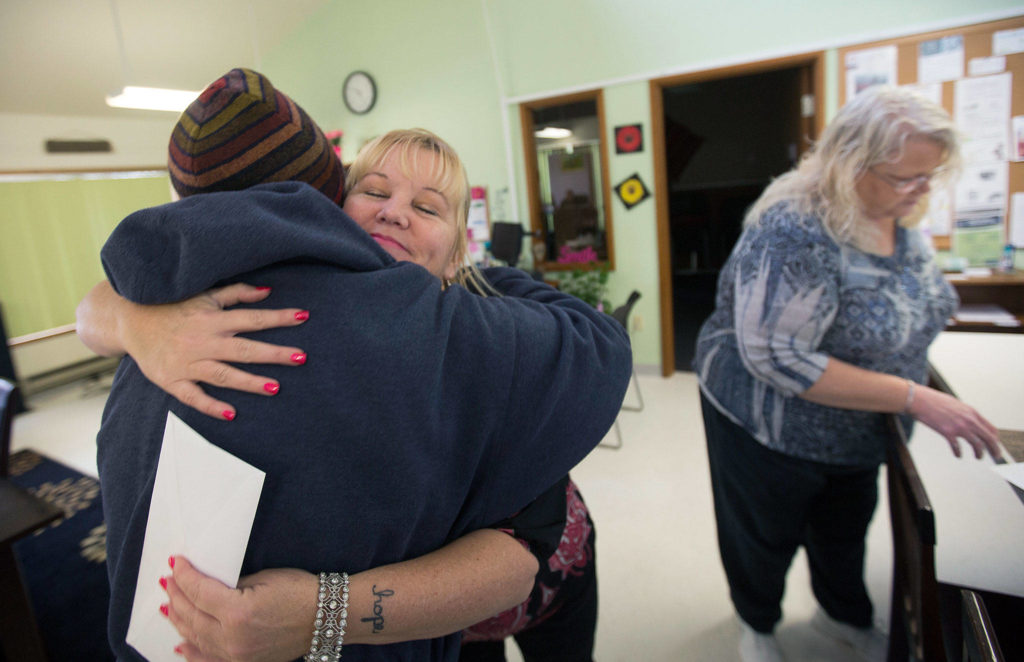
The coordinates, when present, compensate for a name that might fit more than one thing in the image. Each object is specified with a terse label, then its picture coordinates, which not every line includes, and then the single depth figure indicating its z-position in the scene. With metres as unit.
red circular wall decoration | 4.19
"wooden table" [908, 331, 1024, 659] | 0.79
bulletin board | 3.15
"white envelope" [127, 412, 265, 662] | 0.54
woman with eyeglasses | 1.23
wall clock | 5.25
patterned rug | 2.08
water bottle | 3.27
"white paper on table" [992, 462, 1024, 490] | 0.88
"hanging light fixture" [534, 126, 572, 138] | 4.61
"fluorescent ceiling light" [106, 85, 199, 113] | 3.88
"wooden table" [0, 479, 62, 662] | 1.51
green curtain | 5.32
